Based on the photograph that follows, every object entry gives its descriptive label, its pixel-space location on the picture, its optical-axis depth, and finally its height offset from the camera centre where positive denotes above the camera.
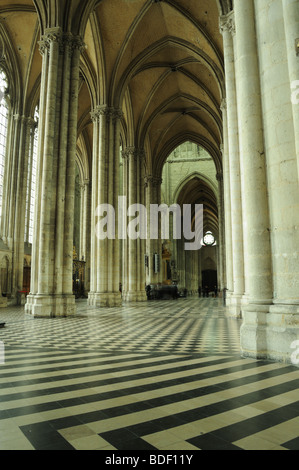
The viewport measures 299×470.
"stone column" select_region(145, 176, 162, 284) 32.47 +3.54
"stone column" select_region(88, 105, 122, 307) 19.47 +4.53
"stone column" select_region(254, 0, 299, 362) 5.30 +1.54
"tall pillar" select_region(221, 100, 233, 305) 17.72 +3.65
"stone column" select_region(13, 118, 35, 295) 20.94 +4.76
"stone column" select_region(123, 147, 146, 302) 26.59 +2.46
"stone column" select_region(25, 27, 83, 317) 13.32 +3.88
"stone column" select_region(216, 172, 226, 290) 32.84 +4.94
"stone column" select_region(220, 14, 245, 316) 12.23 +3.38
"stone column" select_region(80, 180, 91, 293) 30.98 +4.62
